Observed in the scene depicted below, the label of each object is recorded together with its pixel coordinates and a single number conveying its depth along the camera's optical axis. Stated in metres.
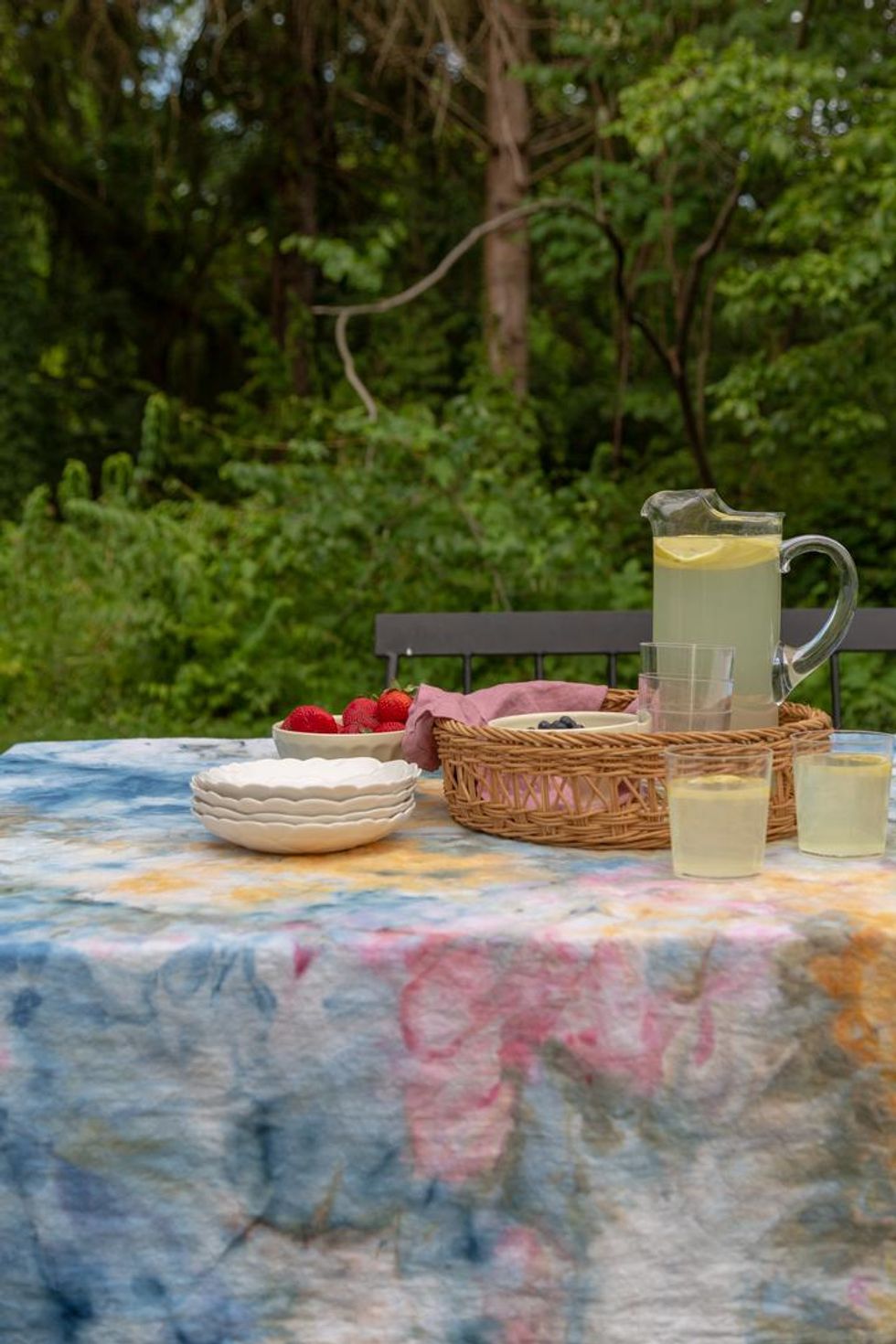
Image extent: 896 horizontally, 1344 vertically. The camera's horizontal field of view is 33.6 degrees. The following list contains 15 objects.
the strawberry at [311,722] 1.51
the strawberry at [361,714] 1.53
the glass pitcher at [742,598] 1.42
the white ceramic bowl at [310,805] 1.25
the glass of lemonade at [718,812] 1.17
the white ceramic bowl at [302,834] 1.25
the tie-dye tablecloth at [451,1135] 0.98
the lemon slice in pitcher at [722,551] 1.42
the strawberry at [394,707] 1.52
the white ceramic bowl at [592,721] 1.40
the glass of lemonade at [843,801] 1.25
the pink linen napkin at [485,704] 1.43
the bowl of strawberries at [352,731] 1.48
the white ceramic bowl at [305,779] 1.25
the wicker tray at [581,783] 1.25
